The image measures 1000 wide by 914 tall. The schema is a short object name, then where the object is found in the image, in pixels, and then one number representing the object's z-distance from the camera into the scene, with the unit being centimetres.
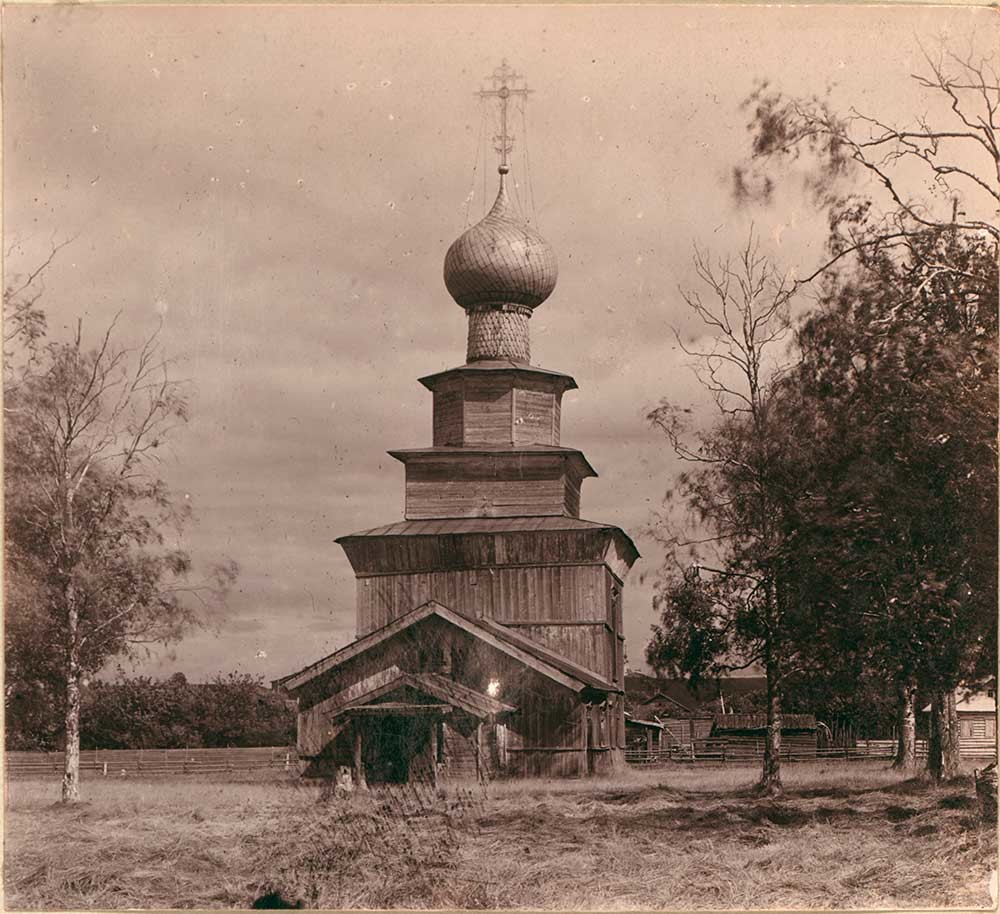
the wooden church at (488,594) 2653
